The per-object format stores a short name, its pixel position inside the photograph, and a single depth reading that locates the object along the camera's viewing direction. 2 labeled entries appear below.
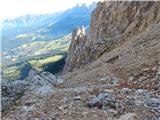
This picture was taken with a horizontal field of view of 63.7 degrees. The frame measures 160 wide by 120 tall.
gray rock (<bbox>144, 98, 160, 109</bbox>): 7.78
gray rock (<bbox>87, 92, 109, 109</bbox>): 8.20
